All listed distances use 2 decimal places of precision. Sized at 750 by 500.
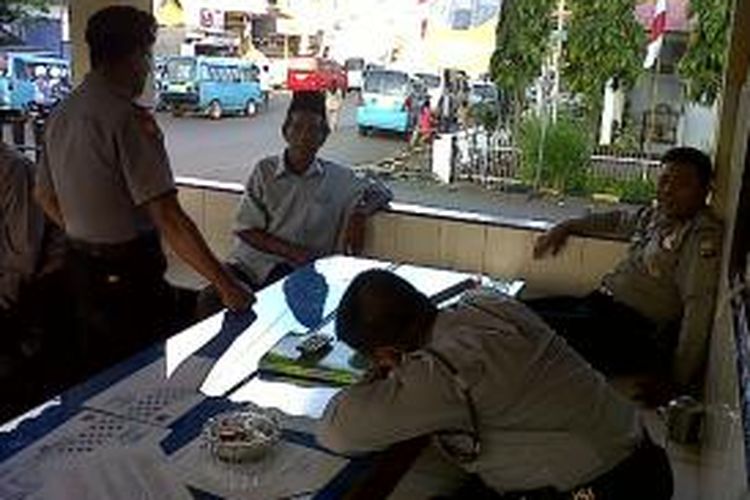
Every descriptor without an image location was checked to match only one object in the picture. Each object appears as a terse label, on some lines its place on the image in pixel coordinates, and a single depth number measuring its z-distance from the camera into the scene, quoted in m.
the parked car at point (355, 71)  9.59
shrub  5.96
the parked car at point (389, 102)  9.11
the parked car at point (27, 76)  11.37
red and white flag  6.20
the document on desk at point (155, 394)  1.61
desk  1.34
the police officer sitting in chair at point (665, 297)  2.77
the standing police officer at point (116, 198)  2.26
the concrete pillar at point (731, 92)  3.19
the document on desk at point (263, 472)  1.34
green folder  1.85
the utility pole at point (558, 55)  5.96
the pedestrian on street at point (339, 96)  7.30
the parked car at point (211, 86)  13.11
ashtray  1.43
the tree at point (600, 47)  5.82
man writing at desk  1.42
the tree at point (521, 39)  5.90
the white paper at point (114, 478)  1.30
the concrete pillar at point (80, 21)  4.20
